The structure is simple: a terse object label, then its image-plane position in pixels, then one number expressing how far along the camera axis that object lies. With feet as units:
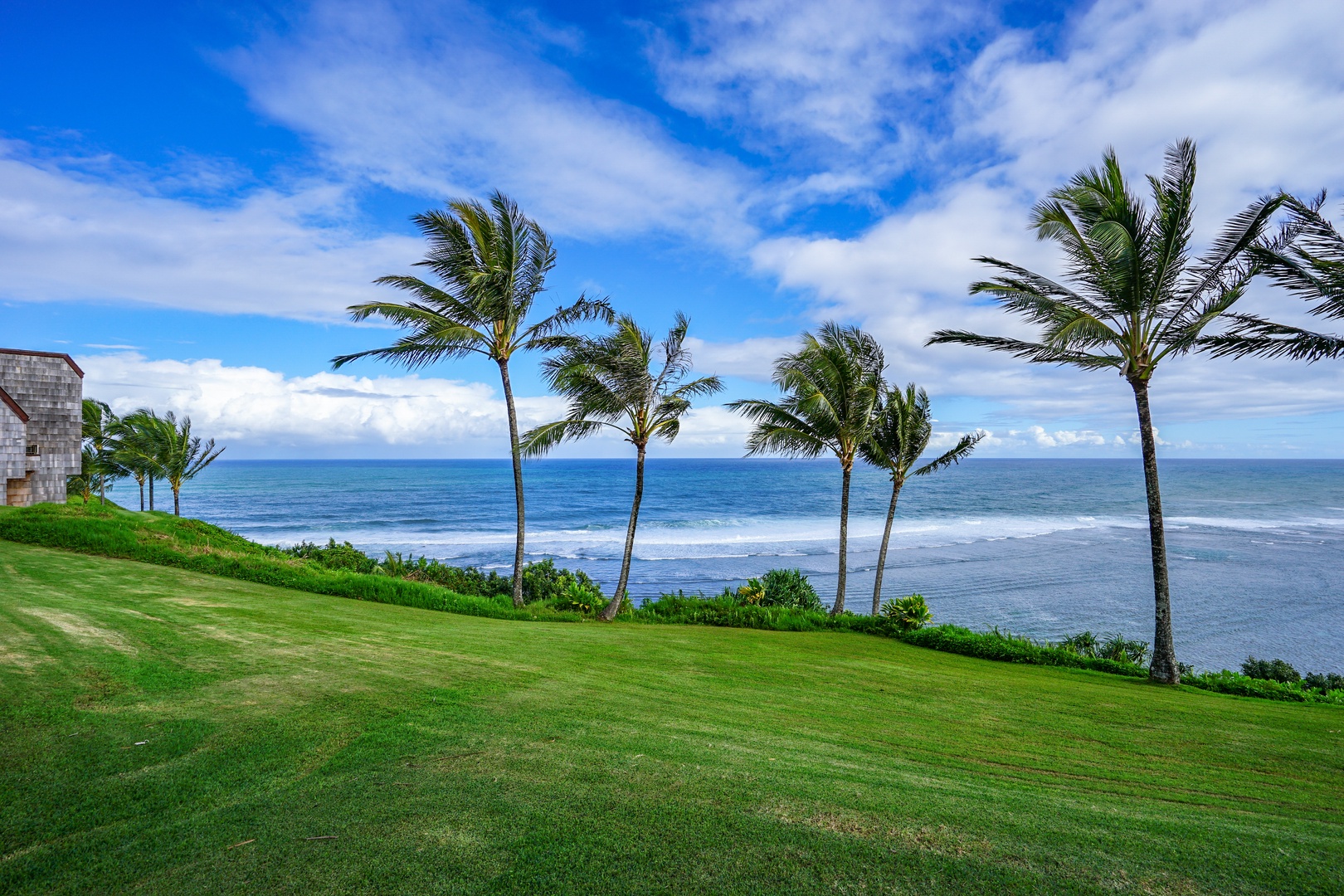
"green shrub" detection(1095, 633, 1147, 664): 44.21
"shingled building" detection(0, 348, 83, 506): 65.57
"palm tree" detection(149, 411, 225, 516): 92.12
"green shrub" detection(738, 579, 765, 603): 47.09
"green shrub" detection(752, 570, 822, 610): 50.70
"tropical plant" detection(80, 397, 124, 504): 96.27
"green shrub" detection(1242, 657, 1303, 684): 37.35
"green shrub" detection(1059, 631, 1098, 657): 44.24
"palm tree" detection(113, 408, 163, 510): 90.48
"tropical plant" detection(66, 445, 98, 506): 99.50
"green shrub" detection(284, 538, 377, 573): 57.11
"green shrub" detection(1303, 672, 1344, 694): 34.57
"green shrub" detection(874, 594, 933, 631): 39.73
